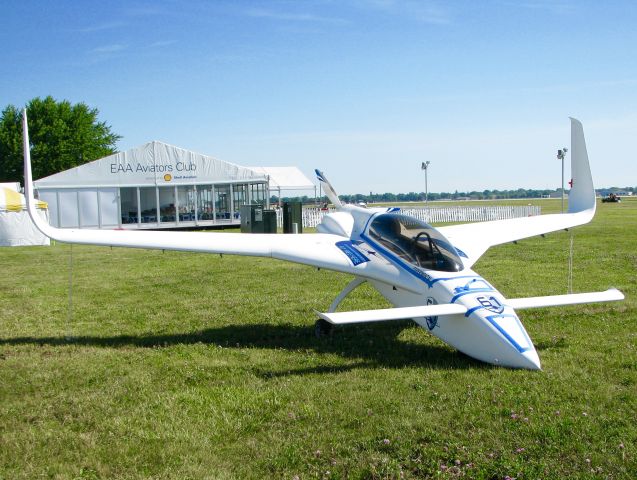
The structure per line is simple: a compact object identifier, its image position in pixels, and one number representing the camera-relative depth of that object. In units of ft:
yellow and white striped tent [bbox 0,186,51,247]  82.94
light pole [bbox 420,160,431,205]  201.57
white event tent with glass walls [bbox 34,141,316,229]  104.57
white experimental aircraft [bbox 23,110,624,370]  21.95
